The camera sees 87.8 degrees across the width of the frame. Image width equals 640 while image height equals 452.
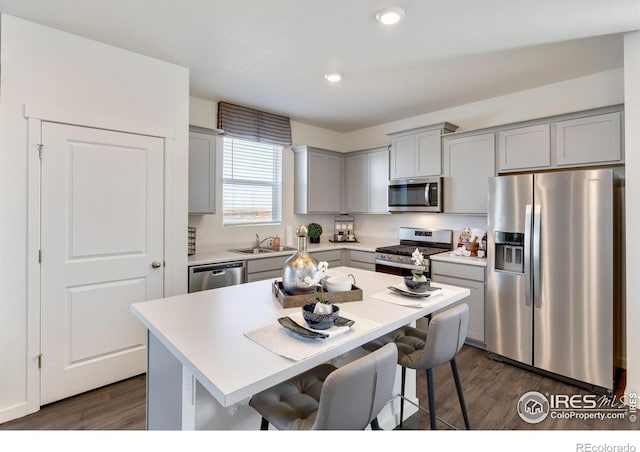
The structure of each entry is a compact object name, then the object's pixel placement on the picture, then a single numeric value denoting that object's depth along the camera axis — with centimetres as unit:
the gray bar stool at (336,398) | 102
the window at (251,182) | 407
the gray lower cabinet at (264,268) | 348
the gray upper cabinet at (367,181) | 443
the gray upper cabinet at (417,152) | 381
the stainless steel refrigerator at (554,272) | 244
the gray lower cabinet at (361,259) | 419
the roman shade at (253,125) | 387
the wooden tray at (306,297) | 170
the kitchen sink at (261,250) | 386
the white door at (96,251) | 230
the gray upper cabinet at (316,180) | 452
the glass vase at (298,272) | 175
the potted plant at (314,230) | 464
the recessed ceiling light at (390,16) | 204
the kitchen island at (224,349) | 105
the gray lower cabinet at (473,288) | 319
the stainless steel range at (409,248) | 376
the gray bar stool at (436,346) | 156
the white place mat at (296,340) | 116
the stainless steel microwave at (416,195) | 383
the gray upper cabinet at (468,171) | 344
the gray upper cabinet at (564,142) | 269
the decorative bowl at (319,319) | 131
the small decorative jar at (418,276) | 193
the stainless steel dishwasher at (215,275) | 304
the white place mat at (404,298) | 176
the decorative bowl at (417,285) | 189
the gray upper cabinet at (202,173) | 333
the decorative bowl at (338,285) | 181
